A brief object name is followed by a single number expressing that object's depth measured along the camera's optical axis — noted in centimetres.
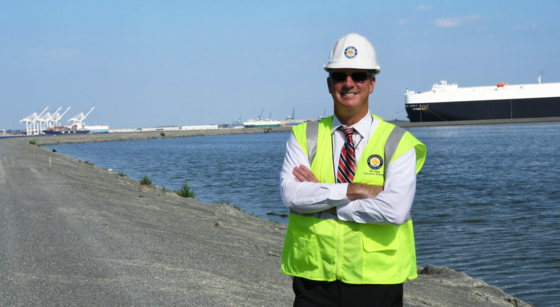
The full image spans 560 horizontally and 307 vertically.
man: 222
